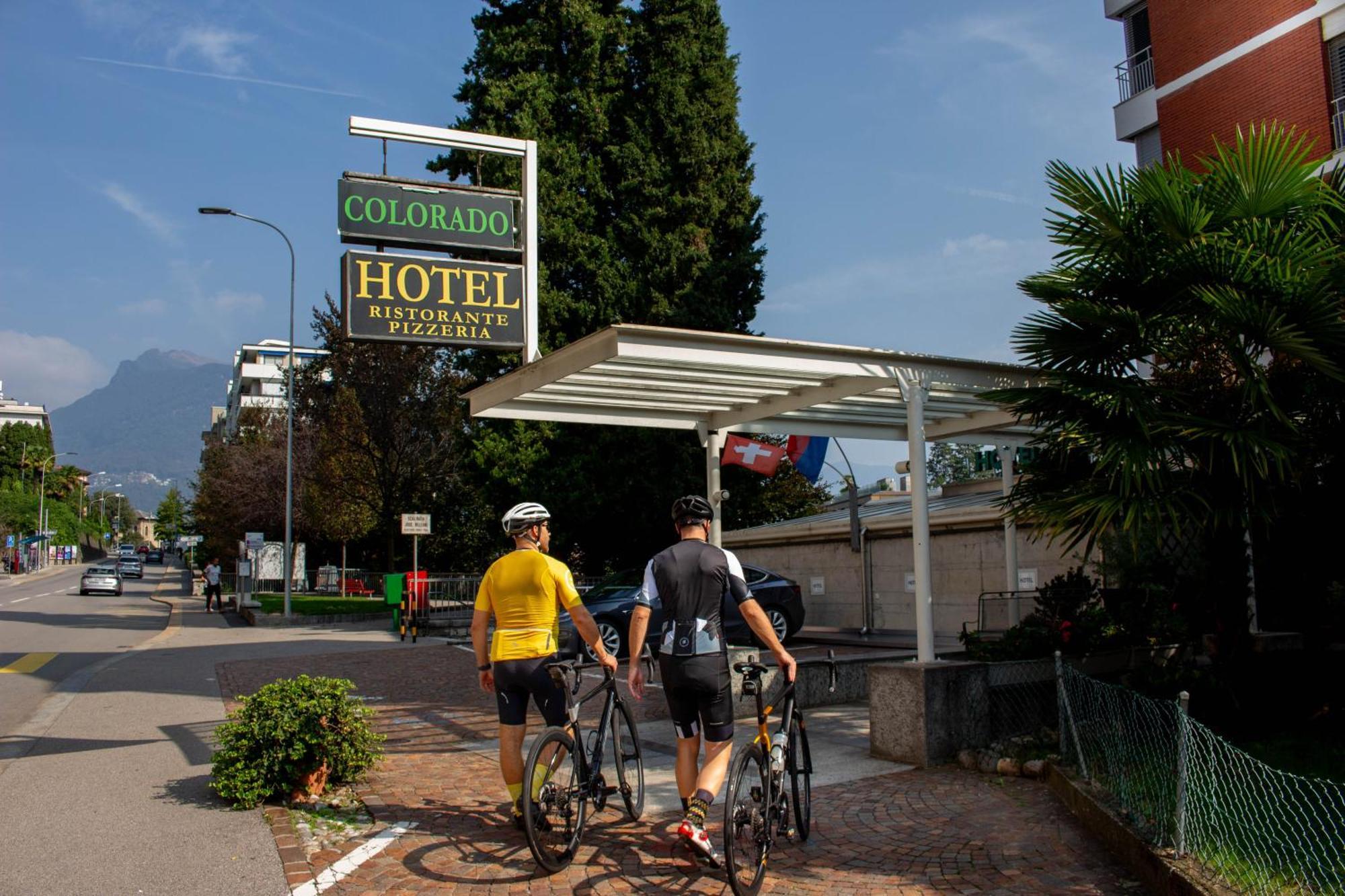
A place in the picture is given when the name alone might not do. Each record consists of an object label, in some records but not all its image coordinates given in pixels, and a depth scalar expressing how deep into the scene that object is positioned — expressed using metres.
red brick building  16.84
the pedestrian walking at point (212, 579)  35.72
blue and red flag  19.92
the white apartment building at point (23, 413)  144.62
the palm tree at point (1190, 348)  6.66
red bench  43.66
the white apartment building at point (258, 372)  108.06
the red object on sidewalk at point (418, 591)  22.44
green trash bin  23.12
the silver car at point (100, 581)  45.31
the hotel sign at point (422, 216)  9.02
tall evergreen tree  23.97
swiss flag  17.48
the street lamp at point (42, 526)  88.49
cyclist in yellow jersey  5.75
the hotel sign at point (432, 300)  8.98
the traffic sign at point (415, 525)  23.92
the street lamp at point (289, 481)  30.80
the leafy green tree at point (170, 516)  114.04
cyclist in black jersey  5.11
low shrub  6.73
